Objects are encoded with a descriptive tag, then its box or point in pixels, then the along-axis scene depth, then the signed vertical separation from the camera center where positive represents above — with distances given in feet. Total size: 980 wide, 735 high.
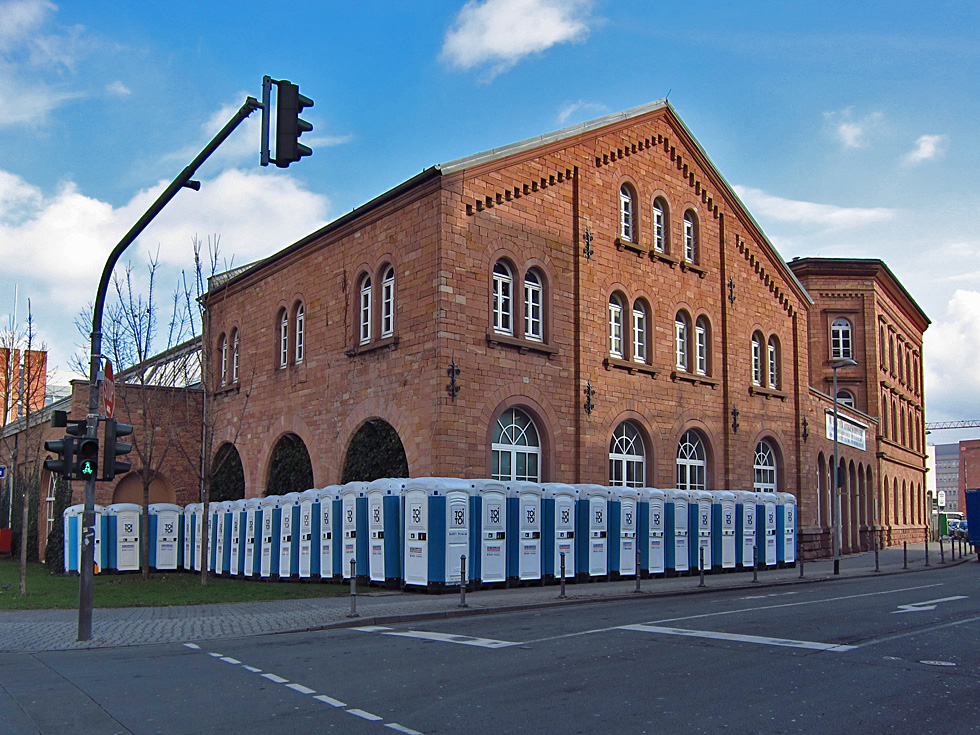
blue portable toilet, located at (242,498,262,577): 83.66 -6.57
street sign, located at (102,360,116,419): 44.65 +3.34
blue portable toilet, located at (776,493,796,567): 94.12 -6.45
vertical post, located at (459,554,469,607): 55.13 -6.97
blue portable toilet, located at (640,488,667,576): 79.20 -5.48
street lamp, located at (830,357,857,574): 88.94 -4.70
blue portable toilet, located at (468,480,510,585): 66.49 -4.70
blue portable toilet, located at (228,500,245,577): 86.84 -6.71
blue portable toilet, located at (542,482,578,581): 71.26 -4.84
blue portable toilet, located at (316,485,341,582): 72.23 -5.29
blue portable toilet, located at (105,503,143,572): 93.50 -7.20
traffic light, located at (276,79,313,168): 32.99 +11.75
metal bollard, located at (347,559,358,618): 50.86 -7.30
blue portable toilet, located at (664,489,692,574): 81.25 -5.95
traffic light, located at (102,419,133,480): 43.93 +0.65
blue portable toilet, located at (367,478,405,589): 66.90 -4.86
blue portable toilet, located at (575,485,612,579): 73.82 -5.38
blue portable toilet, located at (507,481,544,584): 68.85 -5.01
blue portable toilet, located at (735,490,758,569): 88.99 -6.15
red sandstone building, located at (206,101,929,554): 76.18 +12.60
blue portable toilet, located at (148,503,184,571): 97.35 -7.58
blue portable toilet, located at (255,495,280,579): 80.18 -6.29
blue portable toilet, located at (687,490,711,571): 84.17 -5.21
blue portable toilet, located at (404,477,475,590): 64.13 -4.58
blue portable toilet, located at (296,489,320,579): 74.49 -5.64
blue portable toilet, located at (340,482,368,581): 69.10 -4.67
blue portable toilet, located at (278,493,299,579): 77.15 -6.00
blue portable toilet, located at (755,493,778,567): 91.76 -6.38
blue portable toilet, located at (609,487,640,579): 76.38 -5.44
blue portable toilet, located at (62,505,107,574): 92.63 -7.22
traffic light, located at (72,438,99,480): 43.32 +0.14
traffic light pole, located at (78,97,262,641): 40.09 +4.71
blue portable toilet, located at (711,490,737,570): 86.38 -6.03
